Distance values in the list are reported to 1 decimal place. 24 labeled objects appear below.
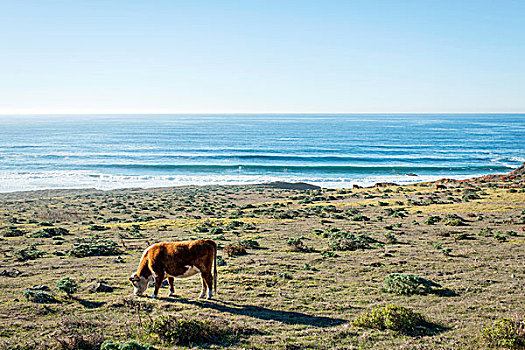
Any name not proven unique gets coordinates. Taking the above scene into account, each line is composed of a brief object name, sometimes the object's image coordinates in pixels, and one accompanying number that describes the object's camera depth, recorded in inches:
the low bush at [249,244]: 762.8
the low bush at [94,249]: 705.0
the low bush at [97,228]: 1072.0
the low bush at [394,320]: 335.6
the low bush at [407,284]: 449.1
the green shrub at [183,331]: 311.7
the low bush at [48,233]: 937.5
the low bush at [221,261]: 598.1
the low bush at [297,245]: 717.3
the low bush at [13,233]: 974.1
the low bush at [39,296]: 406.6
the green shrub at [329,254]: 656.7
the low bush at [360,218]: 1155.0
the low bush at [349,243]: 735.7
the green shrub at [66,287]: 433.4
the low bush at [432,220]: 1034.2
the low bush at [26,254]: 668.1
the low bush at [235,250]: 692.1
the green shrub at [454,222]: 988.7
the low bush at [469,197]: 1494.6
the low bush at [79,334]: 294.5
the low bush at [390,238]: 786.6
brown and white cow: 393.4
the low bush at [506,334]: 290.1
